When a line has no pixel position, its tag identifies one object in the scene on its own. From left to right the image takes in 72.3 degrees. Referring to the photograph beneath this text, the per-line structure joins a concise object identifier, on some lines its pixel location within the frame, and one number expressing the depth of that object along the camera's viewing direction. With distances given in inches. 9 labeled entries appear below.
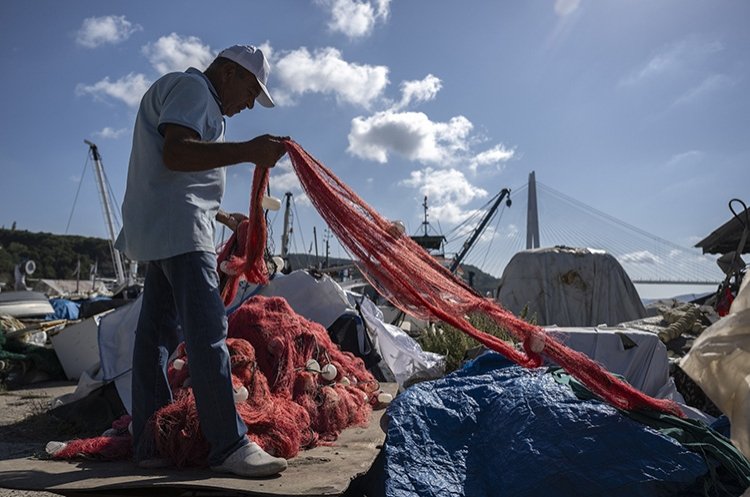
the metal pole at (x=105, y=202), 1375.5
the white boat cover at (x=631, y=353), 165.6
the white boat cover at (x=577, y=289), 460.8
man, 77.9
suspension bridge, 1123.9
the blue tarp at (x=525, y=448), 70.6
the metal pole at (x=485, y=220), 1402.6
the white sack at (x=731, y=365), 70.4
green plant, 208.7
